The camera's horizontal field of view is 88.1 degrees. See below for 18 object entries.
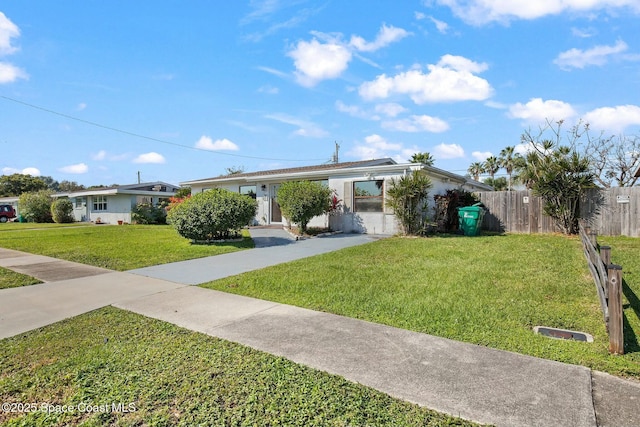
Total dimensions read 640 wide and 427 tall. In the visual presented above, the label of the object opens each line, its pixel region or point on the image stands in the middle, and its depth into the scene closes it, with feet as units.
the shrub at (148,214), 81.09
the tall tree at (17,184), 170.09
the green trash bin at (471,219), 43.47
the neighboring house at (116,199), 86.33
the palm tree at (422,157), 100.69
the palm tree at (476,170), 140.10
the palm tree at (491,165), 134.62
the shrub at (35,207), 94.63
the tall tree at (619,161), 67.31
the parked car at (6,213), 105.50
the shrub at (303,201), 44.06
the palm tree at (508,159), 124.67
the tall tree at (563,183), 40.68
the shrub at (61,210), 90.33
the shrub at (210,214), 37.42
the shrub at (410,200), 40.76
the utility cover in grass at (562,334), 12.22
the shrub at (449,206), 45.91
